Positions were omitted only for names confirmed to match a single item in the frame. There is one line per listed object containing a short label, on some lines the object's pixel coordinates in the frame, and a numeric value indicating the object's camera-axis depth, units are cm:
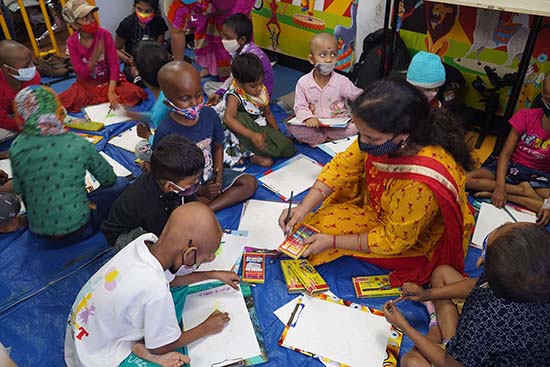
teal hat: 250
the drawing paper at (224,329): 162
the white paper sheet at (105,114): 333
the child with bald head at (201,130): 202
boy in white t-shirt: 131
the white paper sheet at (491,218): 224
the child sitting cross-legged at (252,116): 265
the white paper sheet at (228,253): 202
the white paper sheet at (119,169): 270
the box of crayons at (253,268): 197
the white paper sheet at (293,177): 259
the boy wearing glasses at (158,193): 174
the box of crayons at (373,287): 191
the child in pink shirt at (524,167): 239
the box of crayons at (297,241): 186
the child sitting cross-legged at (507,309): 109
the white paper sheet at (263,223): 217
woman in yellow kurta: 158
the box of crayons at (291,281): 192
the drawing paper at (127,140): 303
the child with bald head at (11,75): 271
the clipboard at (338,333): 163
